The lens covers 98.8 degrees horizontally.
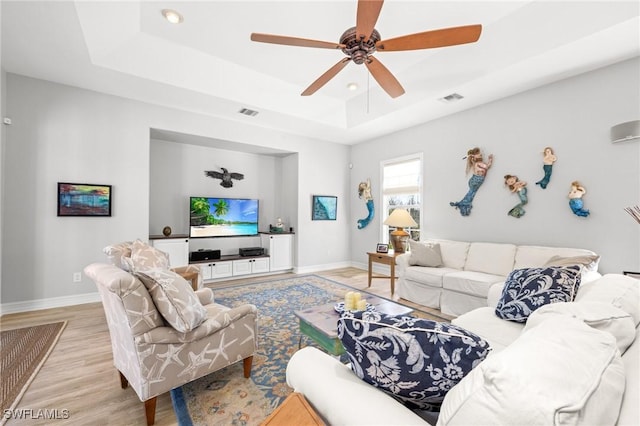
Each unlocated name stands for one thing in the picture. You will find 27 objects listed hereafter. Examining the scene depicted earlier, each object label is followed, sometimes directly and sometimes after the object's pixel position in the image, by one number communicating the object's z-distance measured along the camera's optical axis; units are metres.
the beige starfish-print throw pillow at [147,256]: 2.79
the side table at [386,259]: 4.20
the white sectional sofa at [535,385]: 0.53
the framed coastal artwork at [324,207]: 5.90
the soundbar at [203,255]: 4.78
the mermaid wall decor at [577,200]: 3.12
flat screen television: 4.99
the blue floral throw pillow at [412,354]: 0.80
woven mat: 1.89
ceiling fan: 1.92
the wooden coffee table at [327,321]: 1.88
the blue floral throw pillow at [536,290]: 1.86
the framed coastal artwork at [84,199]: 3.58
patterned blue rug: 1.66
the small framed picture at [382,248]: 4.67
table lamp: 4.39
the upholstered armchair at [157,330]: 1.48
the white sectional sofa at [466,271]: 3.10
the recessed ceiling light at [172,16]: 2.76
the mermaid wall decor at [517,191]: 3.63
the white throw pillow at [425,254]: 3.91
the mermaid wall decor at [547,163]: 3.38
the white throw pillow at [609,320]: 0.97
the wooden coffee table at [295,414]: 0.81
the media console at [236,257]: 4.48
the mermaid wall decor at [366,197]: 5.91
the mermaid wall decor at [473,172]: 4.04
